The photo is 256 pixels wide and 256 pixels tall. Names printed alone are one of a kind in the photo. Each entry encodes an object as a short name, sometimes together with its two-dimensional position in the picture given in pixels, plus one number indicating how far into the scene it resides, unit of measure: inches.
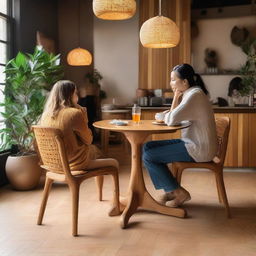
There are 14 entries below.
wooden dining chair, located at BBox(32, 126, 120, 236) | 110.2
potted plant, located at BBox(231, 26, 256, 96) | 236.1
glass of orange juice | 133.1
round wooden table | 121.6
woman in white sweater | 123.3
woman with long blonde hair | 113.2
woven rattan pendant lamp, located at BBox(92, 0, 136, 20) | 123.8
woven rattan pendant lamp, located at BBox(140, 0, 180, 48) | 140.9
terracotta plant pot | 162.4
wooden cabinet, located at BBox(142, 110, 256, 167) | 200.1
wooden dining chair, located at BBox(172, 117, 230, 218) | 129.7
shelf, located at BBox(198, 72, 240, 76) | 272.4
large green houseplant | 162.6
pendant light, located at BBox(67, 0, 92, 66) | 252.1
